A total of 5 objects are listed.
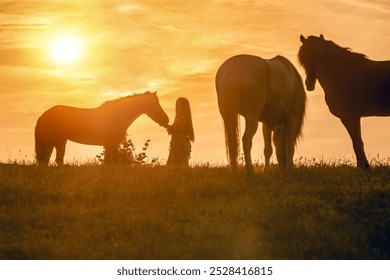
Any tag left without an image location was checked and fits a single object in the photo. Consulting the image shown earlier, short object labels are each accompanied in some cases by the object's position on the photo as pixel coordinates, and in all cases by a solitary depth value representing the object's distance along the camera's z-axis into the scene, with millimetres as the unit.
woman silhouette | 19594
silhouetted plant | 21969
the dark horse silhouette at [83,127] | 20547
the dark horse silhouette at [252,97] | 15219
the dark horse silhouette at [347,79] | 18328
